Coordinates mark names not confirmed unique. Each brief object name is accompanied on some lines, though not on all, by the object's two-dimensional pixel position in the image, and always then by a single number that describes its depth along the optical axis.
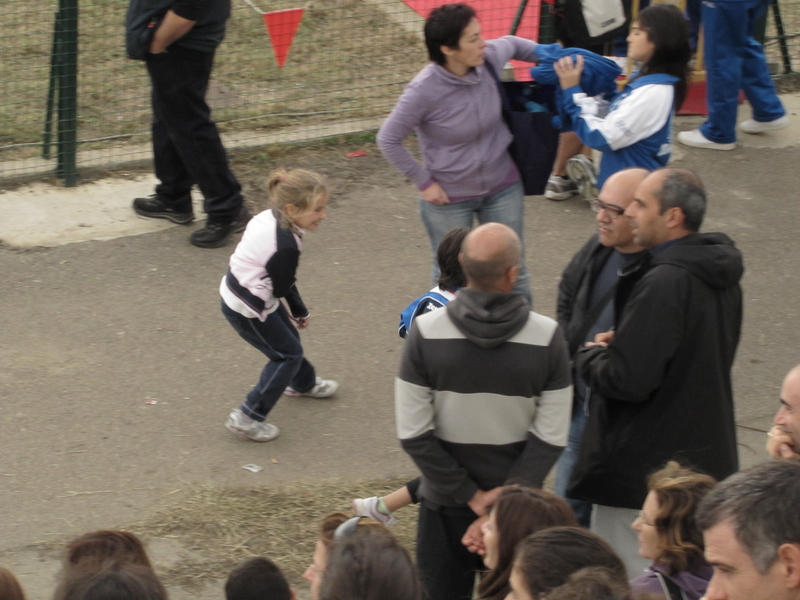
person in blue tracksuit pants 14.49
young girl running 8.46
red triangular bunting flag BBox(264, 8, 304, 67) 14.71
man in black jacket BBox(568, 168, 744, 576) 6.20
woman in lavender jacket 9.01
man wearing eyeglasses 6.86
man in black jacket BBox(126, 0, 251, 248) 11.54
